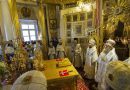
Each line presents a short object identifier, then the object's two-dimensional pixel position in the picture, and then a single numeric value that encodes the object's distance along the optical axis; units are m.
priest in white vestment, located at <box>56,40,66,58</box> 2.92
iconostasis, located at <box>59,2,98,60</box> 2.86
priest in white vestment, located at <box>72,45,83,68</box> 3.09
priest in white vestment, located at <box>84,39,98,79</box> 2.36
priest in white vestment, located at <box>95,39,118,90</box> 1.72
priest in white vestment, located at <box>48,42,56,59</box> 2.57
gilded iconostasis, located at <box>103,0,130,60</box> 1.83
